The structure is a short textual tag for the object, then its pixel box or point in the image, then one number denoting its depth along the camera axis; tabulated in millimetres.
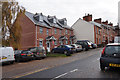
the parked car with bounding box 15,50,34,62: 13734
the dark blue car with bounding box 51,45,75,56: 18625
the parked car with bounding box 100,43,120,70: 6180
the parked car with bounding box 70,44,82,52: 20047
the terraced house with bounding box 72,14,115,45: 34497
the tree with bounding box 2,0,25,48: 13508
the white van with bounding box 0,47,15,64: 11242
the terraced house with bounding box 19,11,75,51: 23891
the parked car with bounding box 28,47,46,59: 14920
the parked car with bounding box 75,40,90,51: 22244
